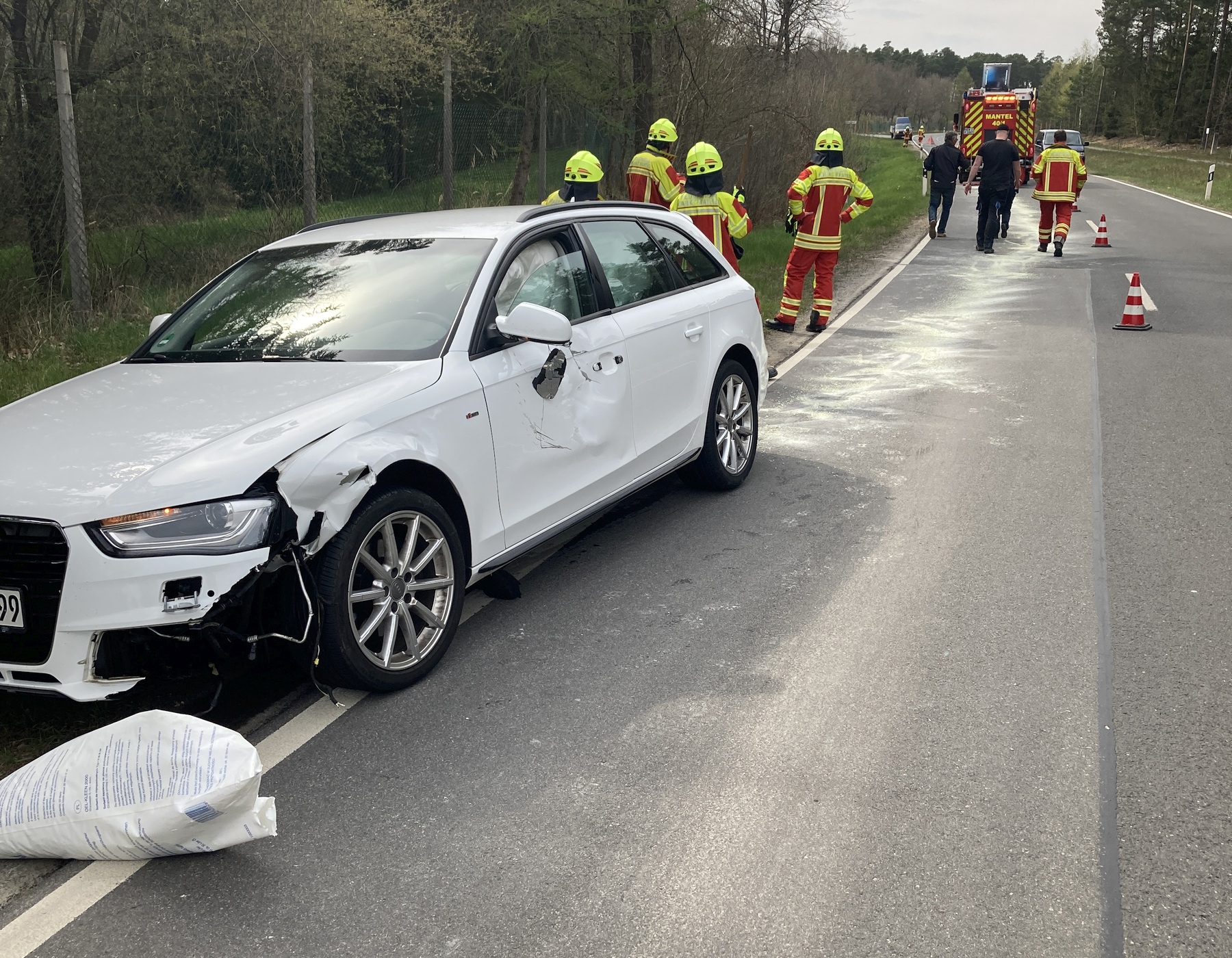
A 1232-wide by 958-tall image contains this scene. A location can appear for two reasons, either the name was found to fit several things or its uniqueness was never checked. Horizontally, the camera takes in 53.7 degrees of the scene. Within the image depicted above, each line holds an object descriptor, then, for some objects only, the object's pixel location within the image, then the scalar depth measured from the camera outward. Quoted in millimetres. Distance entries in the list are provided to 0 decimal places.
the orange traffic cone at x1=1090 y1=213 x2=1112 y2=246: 21344
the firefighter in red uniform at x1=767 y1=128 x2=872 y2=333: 12391
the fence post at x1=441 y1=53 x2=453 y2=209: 14070
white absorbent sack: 3244
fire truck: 36219
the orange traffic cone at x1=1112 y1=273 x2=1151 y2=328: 12422
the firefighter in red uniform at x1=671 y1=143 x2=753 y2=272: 10320
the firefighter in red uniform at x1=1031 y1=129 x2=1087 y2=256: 19703
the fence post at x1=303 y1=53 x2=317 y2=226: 11750
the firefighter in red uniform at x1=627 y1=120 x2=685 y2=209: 11718
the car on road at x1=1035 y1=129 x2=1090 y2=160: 41500
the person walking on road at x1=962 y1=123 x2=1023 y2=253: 20500
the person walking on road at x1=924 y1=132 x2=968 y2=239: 22703
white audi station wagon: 3654
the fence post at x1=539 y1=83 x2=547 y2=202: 17641
